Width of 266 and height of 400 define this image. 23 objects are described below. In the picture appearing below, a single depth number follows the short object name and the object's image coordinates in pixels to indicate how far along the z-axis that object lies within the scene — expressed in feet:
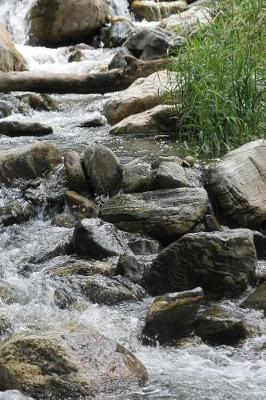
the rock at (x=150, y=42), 71.02
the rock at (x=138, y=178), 34.12
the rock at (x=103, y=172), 34.78
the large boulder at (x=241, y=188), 31.87
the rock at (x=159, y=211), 30.50
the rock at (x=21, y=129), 48.32
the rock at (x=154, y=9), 106.89
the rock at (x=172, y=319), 22.61
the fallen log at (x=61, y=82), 53.49
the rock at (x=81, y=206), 33.24
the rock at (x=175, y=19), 77.75
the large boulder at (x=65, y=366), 18.90
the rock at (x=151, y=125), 46.77
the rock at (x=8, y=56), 73.06
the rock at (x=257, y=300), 25.09
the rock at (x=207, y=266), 26.21
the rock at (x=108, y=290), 25.60
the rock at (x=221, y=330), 22.64
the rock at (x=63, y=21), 95.49
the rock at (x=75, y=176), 35.05
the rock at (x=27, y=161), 36.70
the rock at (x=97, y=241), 29.11
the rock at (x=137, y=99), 50.66
